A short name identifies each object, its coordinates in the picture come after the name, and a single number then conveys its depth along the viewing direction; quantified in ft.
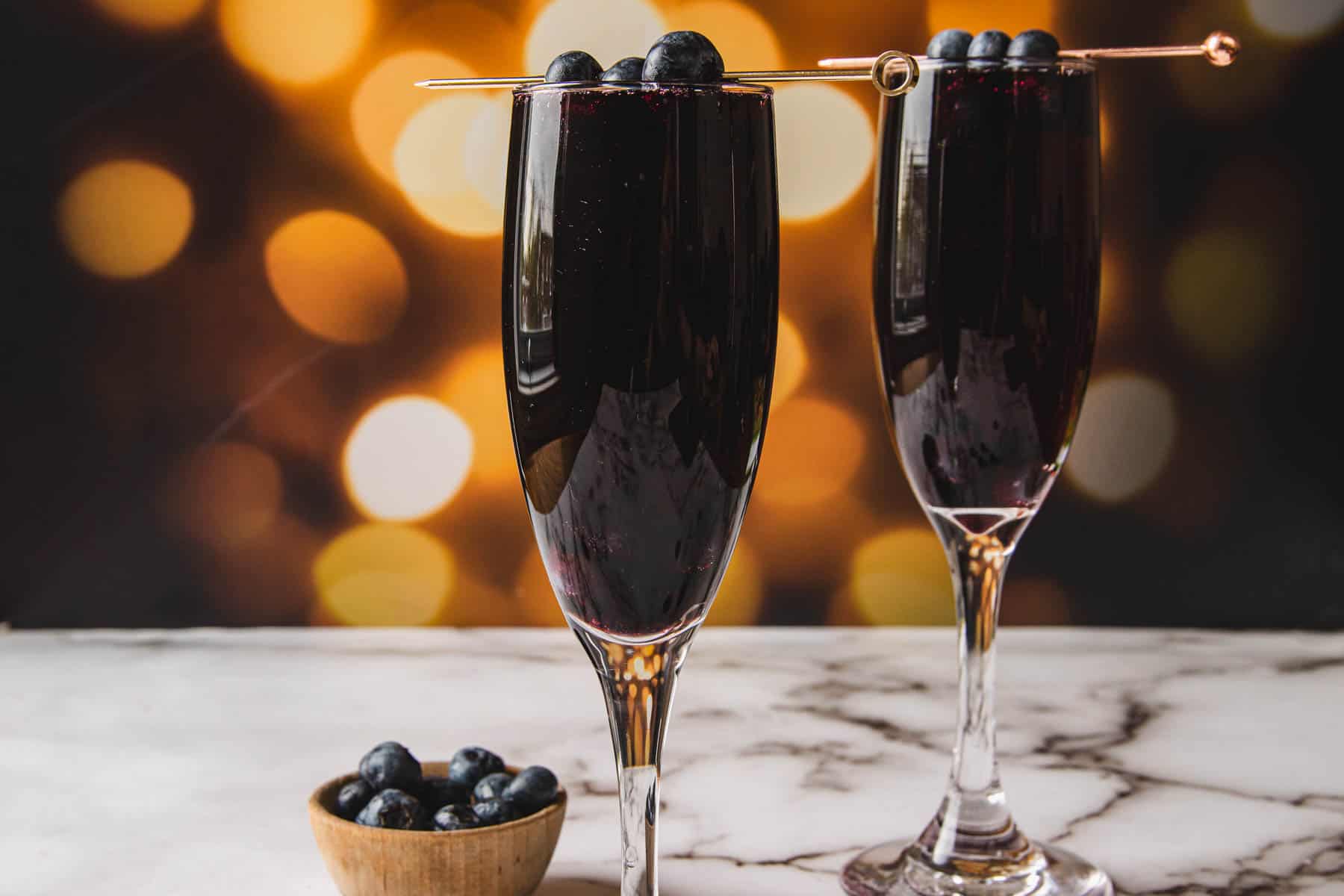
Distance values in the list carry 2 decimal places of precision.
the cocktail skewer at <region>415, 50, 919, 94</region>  1.73
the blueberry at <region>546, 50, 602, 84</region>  1.69
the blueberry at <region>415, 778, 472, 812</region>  2.09
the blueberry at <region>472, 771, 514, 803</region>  2.07
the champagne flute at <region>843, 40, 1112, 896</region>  1.97
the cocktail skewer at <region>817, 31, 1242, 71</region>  2.01
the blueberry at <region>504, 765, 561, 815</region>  2.05
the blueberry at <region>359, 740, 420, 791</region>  2.06
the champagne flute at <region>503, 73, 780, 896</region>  1.68
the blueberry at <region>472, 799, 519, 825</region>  2.04
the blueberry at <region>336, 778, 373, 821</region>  2.05
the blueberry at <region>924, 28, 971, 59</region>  1.98
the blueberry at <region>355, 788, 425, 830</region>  2.02
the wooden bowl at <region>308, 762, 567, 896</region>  1.99
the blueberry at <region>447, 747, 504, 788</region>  2.11
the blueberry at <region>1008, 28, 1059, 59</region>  1.97
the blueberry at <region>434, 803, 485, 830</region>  2.03
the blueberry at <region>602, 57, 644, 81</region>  1.68
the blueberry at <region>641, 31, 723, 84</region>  1.68
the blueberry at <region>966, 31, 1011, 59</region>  1.97
